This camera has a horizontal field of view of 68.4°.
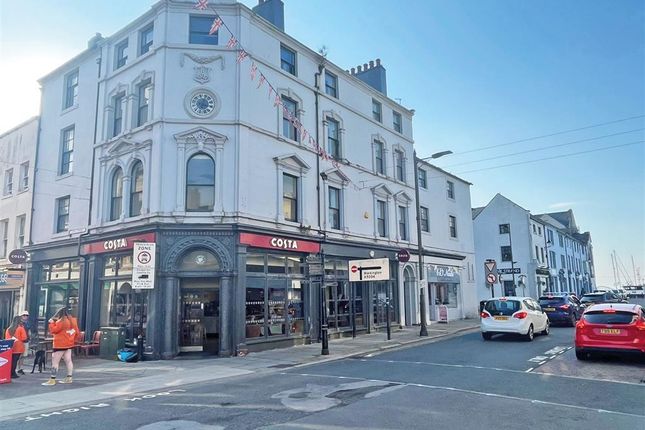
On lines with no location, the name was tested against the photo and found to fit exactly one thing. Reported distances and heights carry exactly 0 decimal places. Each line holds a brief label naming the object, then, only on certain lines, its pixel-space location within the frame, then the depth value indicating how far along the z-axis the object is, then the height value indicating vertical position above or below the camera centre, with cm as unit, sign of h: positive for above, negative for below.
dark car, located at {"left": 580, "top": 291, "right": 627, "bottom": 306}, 3020 -50
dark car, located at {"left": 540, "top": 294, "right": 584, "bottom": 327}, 2360 -89
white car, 1744 -96
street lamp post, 2044 +53
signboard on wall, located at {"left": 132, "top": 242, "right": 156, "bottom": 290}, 1417 +98
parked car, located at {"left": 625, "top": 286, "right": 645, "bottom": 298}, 6061 -45
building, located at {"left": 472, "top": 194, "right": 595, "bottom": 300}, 4747 +471
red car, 1197 -104
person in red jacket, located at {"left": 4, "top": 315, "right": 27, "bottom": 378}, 1224 -99
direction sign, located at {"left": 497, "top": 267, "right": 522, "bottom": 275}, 3236 +182
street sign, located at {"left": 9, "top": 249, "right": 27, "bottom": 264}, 2047 +191
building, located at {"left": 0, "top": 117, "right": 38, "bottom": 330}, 2295 +508
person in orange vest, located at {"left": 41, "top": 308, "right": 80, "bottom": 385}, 1130 -93
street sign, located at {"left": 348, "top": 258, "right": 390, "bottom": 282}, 1872 +98
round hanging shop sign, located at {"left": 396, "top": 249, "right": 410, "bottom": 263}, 2198 +174
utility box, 1540 -137
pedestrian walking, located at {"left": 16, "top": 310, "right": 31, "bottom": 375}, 1267 -160
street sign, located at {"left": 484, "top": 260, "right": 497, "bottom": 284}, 2476 +112
